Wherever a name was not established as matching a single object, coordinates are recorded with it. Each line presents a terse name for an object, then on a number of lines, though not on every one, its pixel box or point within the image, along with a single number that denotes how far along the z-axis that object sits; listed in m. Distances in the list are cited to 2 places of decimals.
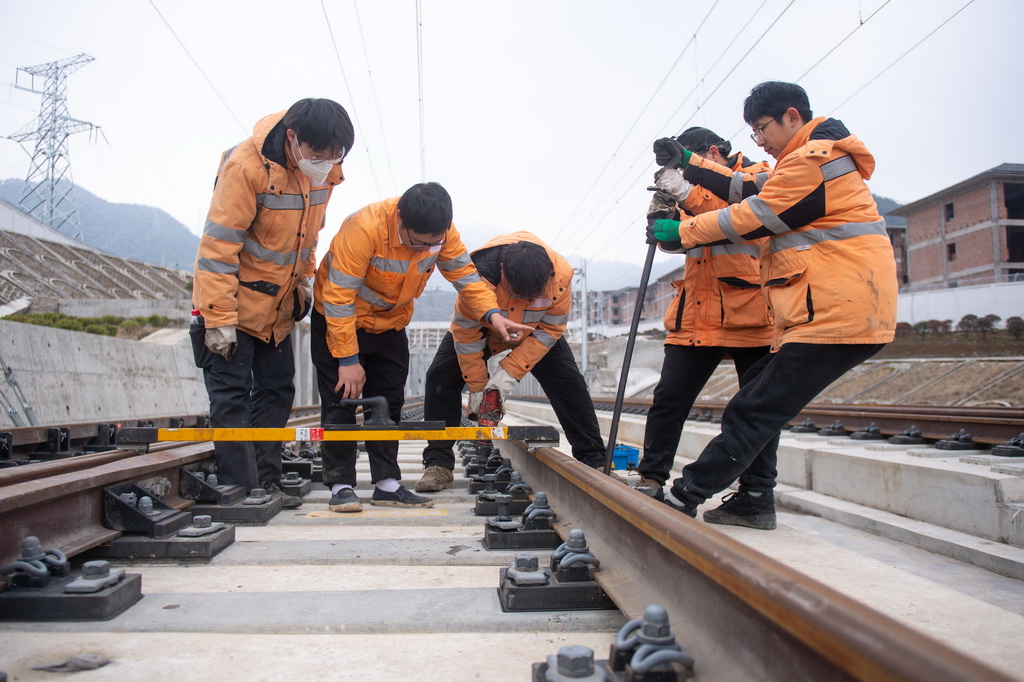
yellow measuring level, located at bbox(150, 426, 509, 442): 2.72
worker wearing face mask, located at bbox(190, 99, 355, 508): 3.04
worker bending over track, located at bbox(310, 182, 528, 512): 3.27
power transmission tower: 83.00
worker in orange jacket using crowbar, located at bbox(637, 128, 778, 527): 3.23
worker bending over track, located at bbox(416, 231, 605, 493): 3.76
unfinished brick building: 42.31
